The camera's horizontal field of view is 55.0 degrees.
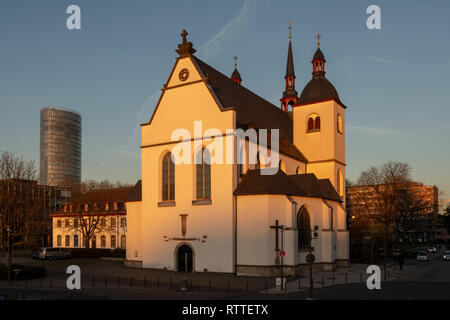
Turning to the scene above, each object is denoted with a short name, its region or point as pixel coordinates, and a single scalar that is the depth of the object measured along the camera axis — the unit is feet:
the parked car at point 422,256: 197.57
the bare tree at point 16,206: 107.24
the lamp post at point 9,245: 96.99
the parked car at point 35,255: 185.22
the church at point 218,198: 116.67
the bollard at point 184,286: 84.28
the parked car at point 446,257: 202.59
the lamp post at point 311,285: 74.48
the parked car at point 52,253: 180.75
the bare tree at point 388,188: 227.40
